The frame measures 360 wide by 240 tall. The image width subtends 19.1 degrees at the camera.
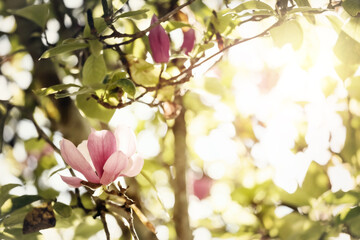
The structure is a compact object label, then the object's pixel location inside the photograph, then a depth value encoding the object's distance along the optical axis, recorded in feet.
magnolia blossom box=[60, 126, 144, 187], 4.25
